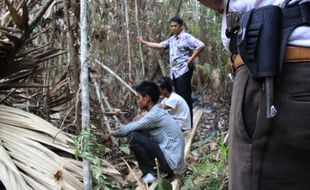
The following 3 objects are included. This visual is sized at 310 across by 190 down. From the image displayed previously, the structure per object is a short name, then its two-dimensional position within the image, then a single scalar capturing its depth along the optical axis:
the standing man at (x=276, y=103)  1.16
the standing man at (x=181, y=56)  6.62
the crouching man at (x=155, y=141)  4.26
